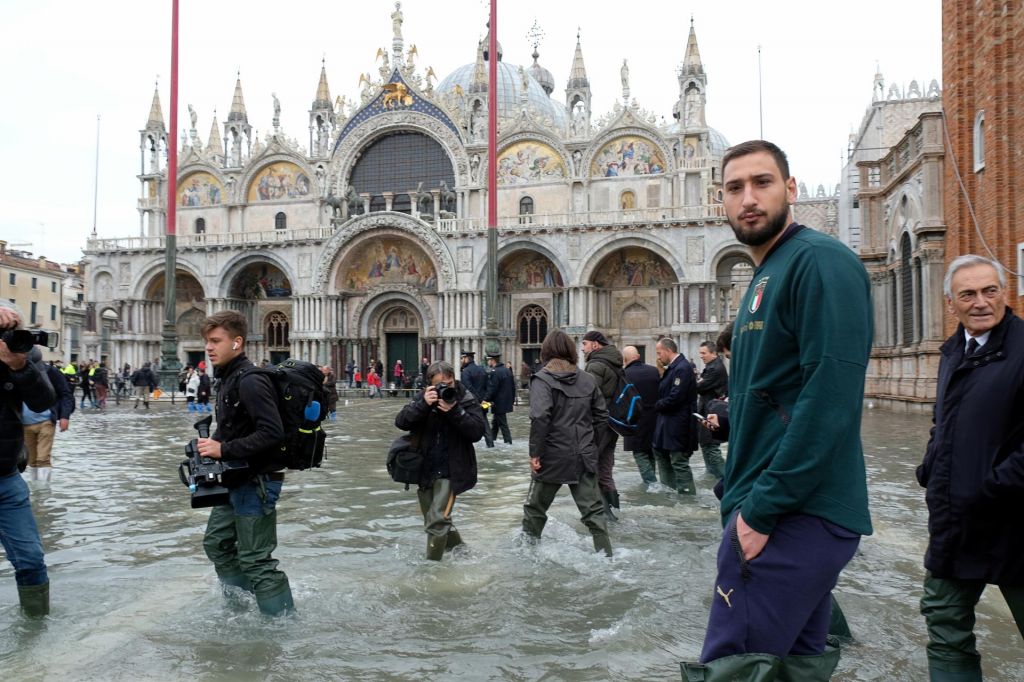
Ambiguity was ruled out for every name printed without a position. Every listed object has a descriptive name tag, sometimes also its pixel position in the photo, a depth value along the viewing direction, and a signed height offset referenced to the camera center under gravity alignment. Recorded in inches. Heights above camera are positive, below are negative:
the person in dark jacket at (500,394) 553.9 -30.1
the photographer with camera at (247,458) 170.6 -23.1
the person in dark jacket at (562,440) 235.5 -26.8
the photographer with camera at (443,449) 225.5 -28.1
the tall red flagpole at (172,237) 913.5 +136.9
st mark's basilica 1315.2 +212.1
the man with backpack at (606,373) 291.9 -8.3
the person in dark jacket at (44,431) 363.3 -37.2
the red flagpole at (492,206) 729.5 +137.9
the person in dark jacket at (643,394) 335.6 -18.5
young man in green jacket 87.7 -13.6
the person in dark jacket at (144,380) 983.1 -32.3
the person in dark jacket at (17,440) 171.9 -18.9
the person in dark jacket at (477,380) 524.4 -18.7
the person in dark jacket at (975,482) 119.7 -20.5
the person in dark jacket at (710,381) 335.0 -13.1
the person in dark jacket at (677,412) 325.7 -25.9
